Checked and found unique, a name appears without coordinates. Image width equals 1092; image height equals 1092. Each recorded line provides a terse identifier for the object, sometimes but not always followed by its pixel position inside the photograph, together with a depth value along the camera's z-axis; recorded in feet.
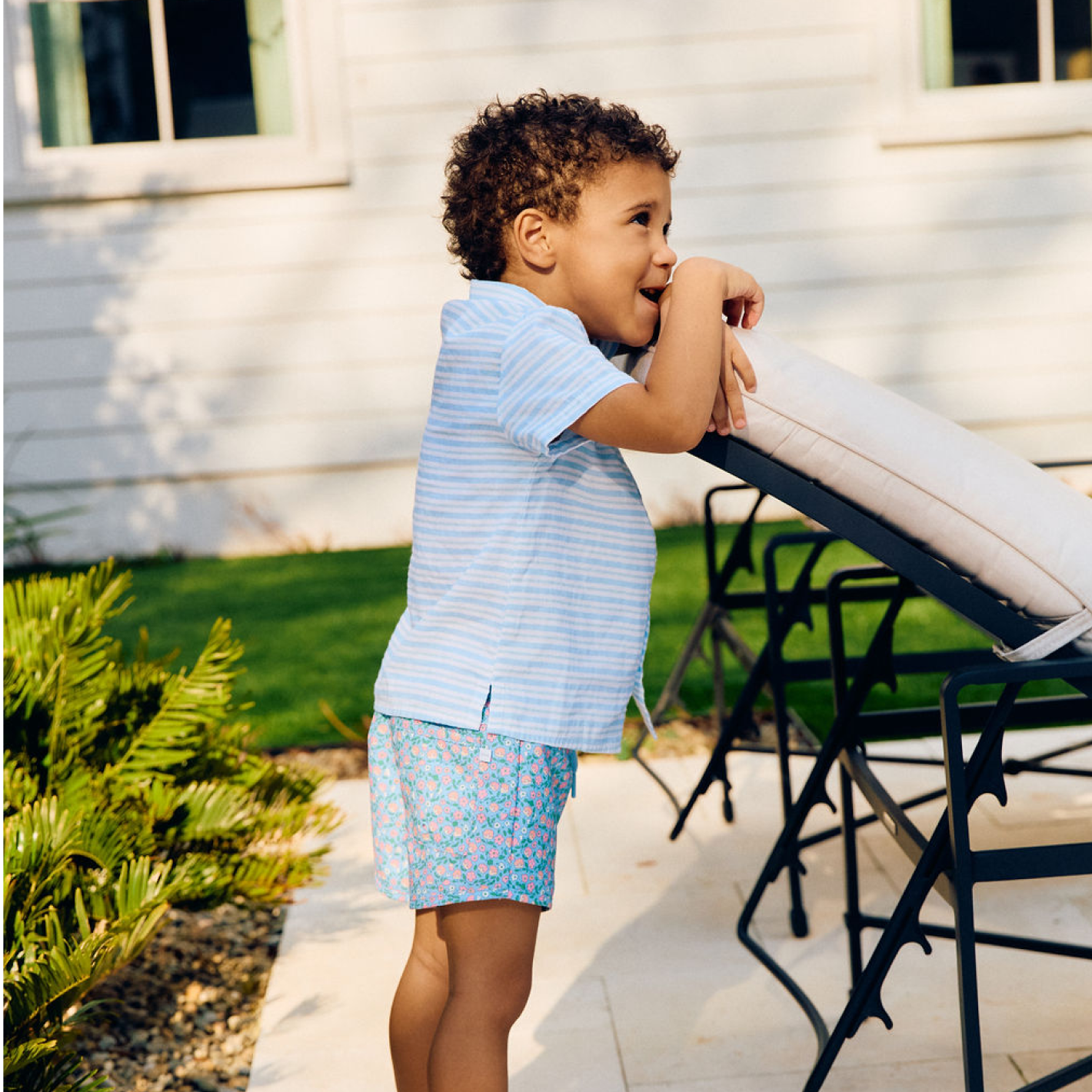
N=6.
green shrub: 7.43
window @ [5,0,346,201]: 21.62
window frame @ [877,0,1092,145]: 21.44
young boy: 5.46
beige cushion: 5.60
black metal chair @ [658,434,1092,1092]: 5.39
